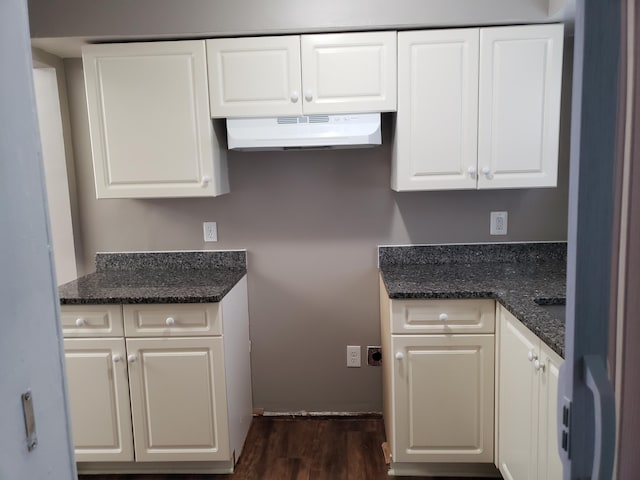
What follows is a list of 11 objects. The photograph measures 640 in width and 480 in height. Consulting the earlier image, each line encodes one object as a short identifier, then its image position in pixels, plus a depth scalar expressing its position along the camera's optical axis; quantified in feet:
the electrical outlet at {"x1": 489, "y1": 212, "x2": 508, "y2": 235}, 8.19
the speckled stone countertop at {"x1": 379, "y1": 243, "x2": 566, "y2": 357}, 5.41
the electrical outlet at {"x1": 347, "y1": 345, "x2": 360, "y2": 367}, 8.68
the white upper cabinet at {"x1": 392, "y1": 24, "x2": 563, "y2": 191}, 6.75
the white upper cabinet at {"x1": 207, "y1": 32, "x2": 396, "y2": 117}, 6.82
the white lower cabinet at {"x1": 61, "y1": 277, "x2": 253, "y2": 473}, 6.68
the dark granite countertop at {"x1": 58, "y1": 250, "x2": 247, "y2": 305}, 6.59
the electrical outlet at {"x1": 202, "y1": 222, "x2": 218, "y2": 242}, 8.45
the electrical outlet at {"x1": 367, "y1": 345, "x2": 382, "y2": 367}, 8.66
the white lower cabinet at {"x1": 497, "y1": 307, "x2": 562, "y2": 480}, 4.80
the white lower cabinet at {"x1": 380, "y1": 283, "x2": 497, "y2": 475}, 6.51
